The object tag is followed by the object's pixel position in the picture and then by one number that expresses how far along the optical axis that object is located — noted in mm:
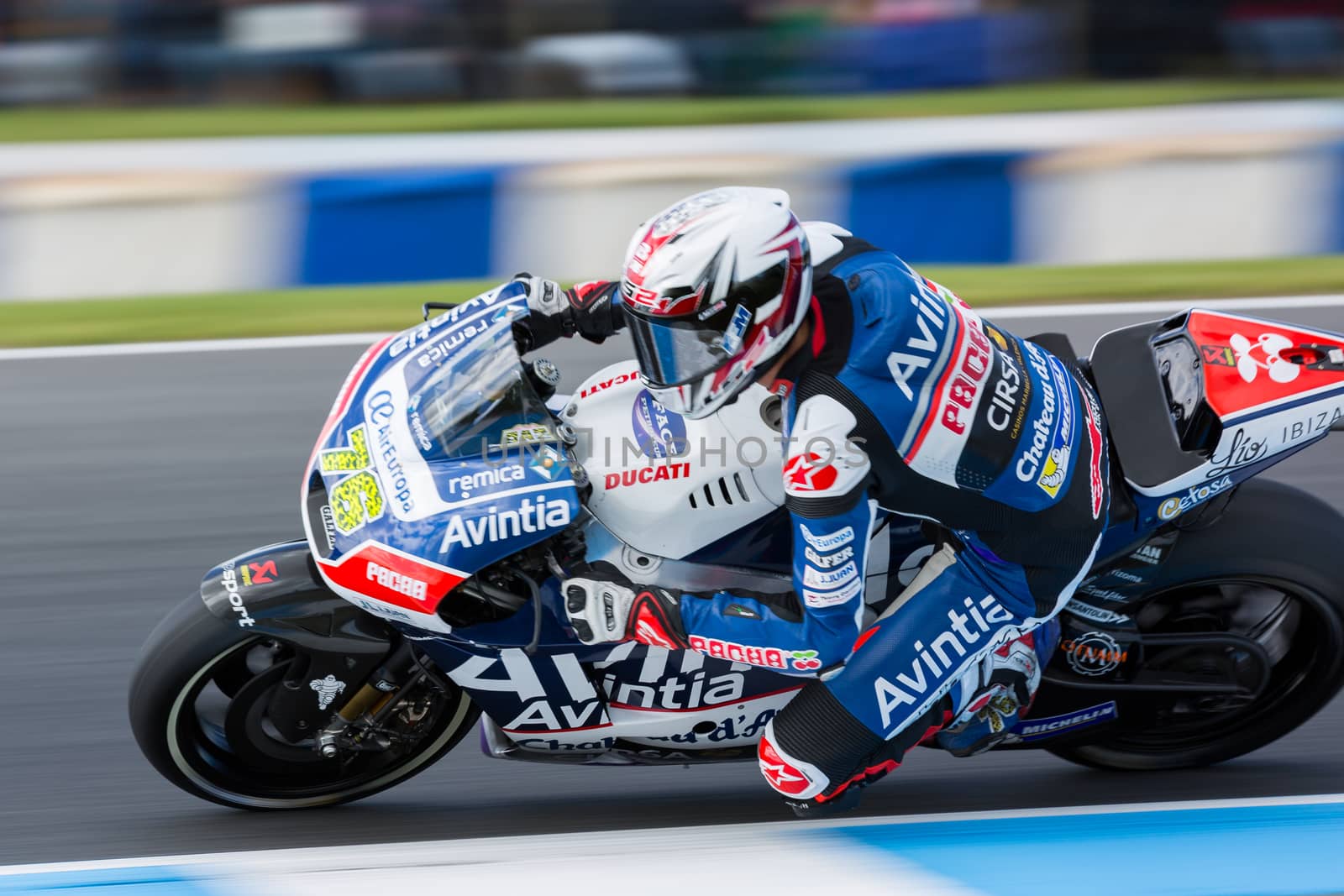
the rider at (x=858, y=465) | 5484
